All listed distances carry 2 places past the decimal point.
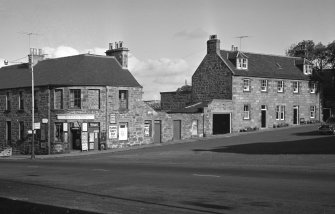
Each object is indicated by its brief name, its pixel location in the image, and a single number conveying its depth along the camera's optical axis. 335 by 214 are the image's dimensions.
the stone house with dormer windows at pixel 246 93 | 54.00
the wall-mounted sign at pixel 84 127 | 44.25
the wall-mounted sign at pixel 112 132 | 45.32
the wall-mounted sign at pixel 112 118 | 45.41
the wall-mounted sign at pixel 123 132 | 46.19
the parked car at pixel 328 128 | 42.67
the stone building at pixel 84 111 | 44.69
